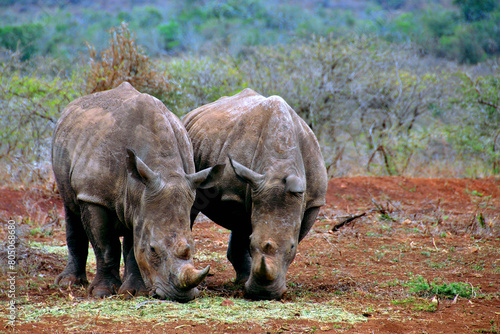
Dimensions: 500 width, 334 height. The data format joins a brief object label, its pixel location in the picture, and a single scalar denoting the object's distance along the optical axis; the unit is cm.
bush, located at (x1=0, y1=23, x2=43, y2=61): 2616
